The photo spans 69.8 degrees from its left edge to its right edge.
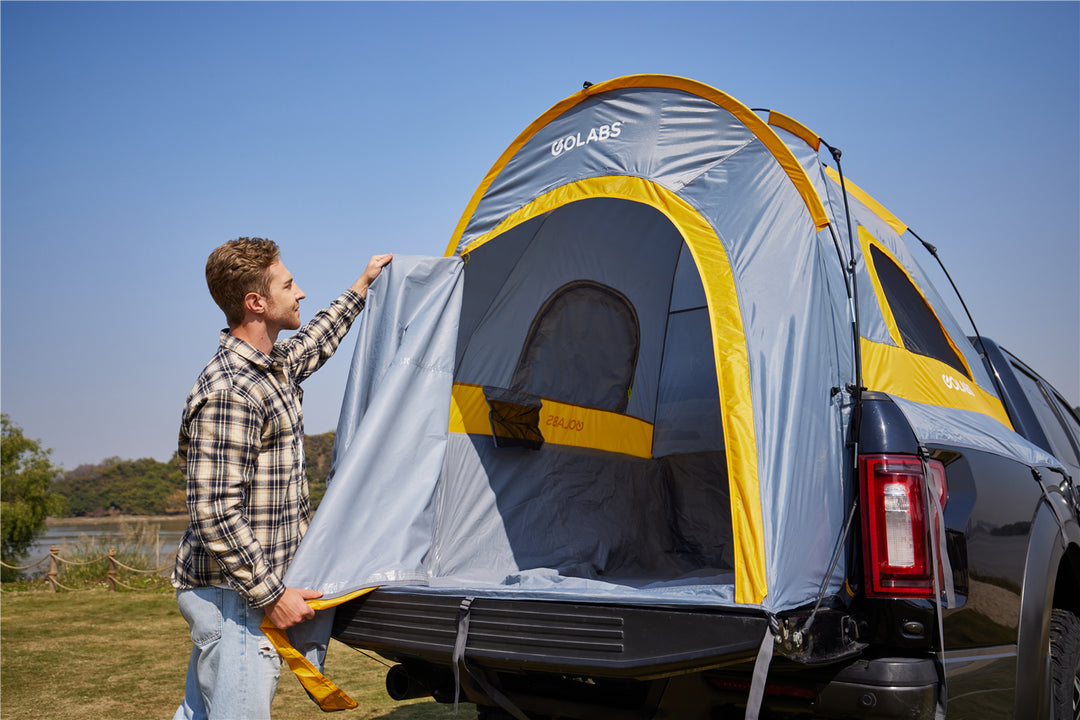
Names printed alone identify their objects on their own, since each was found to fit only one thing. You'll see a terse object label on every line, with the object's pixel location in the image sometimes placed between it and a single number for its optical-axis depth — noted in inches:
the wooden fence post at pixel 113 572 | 423.5
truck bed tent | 97.4
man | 92.4
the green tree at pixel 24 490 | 1026.1
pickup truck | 85.7
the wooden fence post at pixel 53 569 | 426.2
